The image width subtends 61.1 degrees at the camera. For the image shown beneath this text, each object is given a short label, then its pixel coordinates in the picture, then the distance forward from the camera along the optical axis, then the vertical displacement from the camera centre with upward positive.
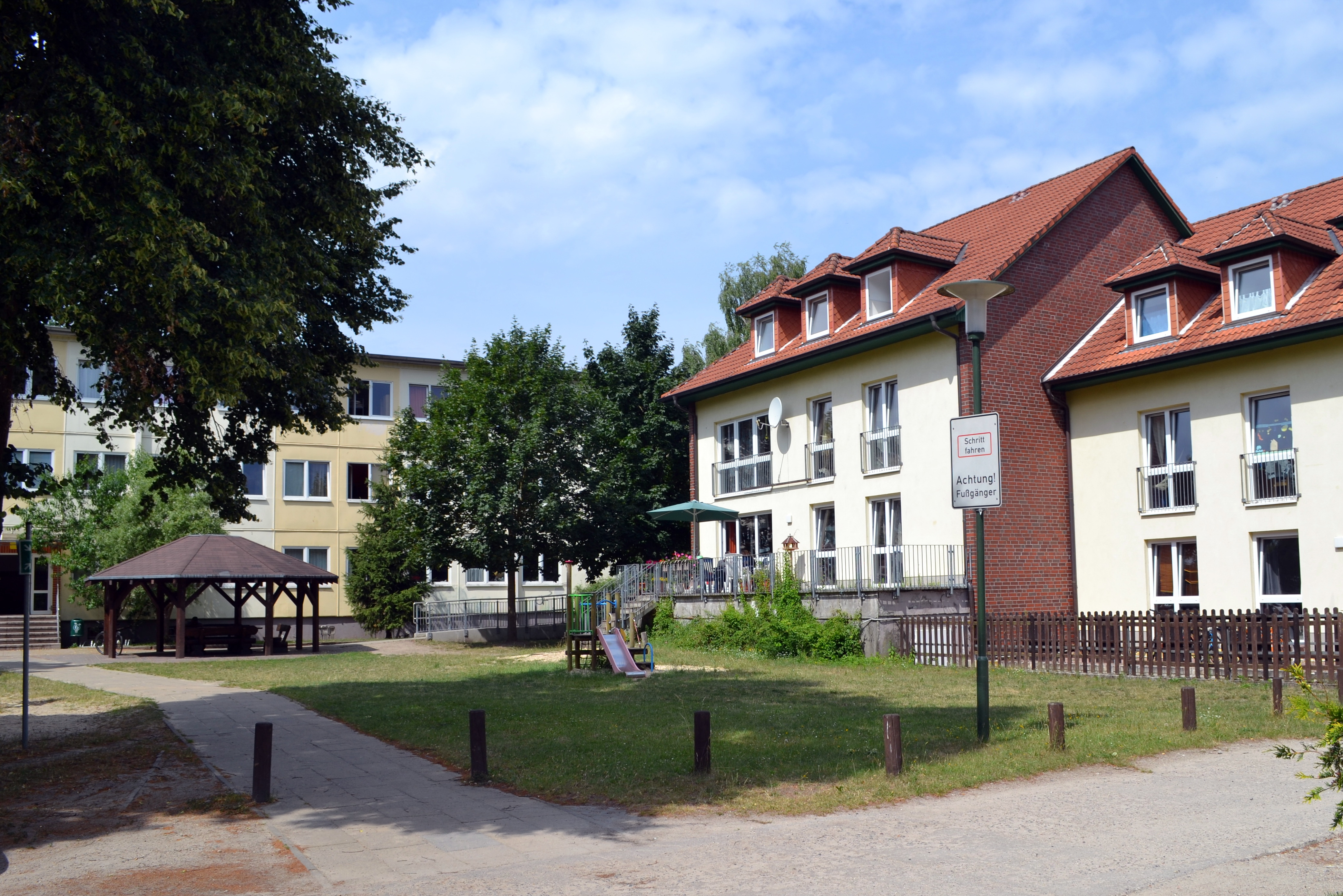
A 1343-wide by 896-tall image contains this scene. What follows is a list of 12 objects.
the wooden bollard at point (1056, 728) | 10.98 -1.77
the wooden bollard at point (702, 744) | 10.02 -1.73
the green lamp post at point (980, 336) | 11.34 +2.15
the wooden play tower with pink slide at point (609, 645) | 20.84 -1.83
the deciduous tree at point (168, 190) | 9.28 +3.26
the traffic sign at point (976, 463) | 11.27 +0.82
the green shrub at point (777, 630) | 23.25 -1.78
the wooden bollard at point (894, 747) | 9.80 -1.73
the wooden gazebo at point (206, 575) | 31.17 -0.55
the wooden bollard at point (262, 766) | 9.55 -1.78
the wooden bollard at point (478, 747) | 10.23 -1.77
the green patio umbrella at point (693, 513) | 28.81 +0.91
